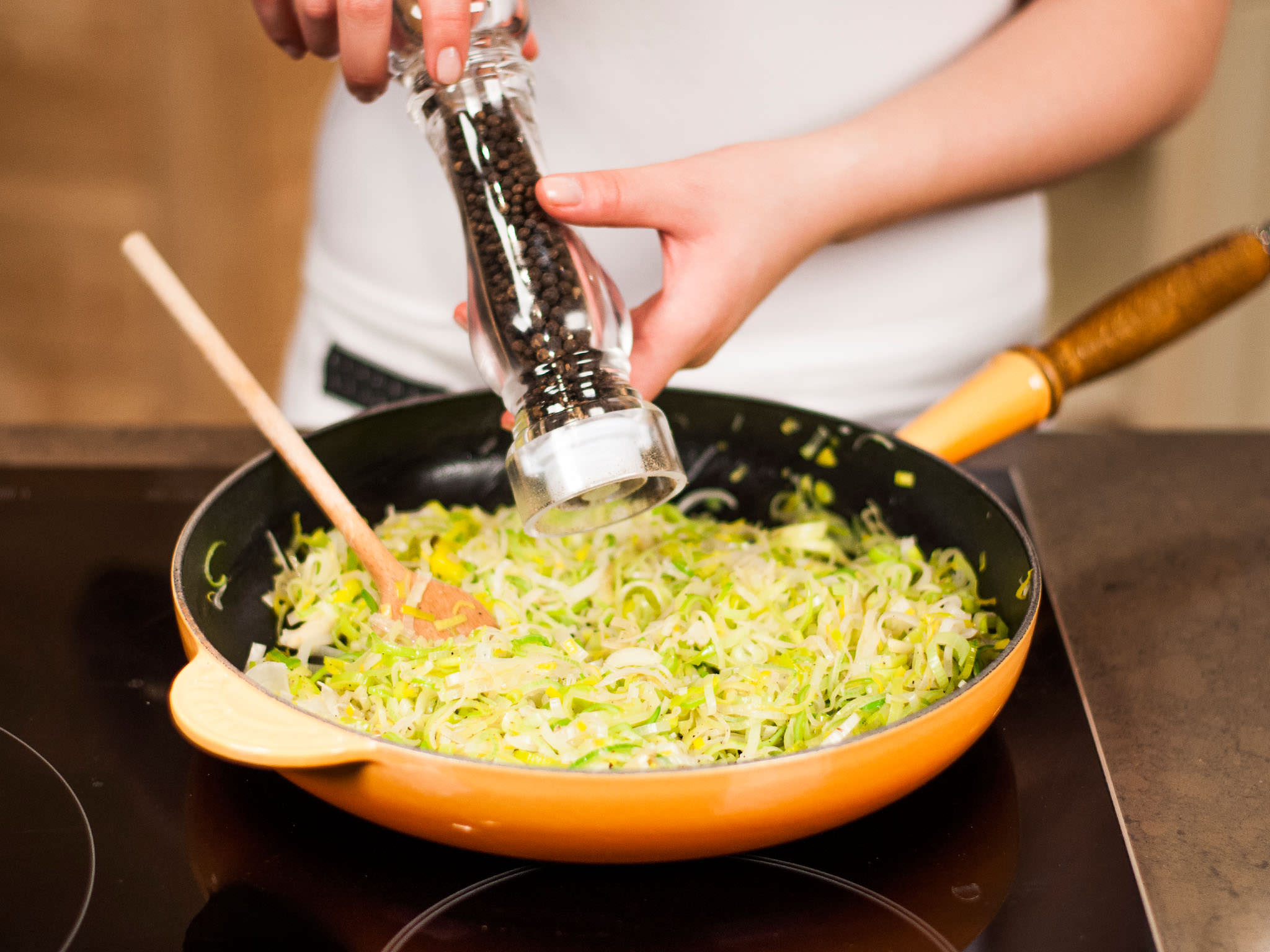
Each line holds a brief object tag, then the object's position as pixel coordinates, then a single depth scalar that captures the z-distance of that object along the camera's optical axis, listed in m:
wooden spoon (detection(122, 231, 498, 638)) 0.87
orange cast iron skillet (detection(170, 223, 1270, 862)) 0.59
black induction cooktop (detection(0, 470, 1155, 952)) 0.63
